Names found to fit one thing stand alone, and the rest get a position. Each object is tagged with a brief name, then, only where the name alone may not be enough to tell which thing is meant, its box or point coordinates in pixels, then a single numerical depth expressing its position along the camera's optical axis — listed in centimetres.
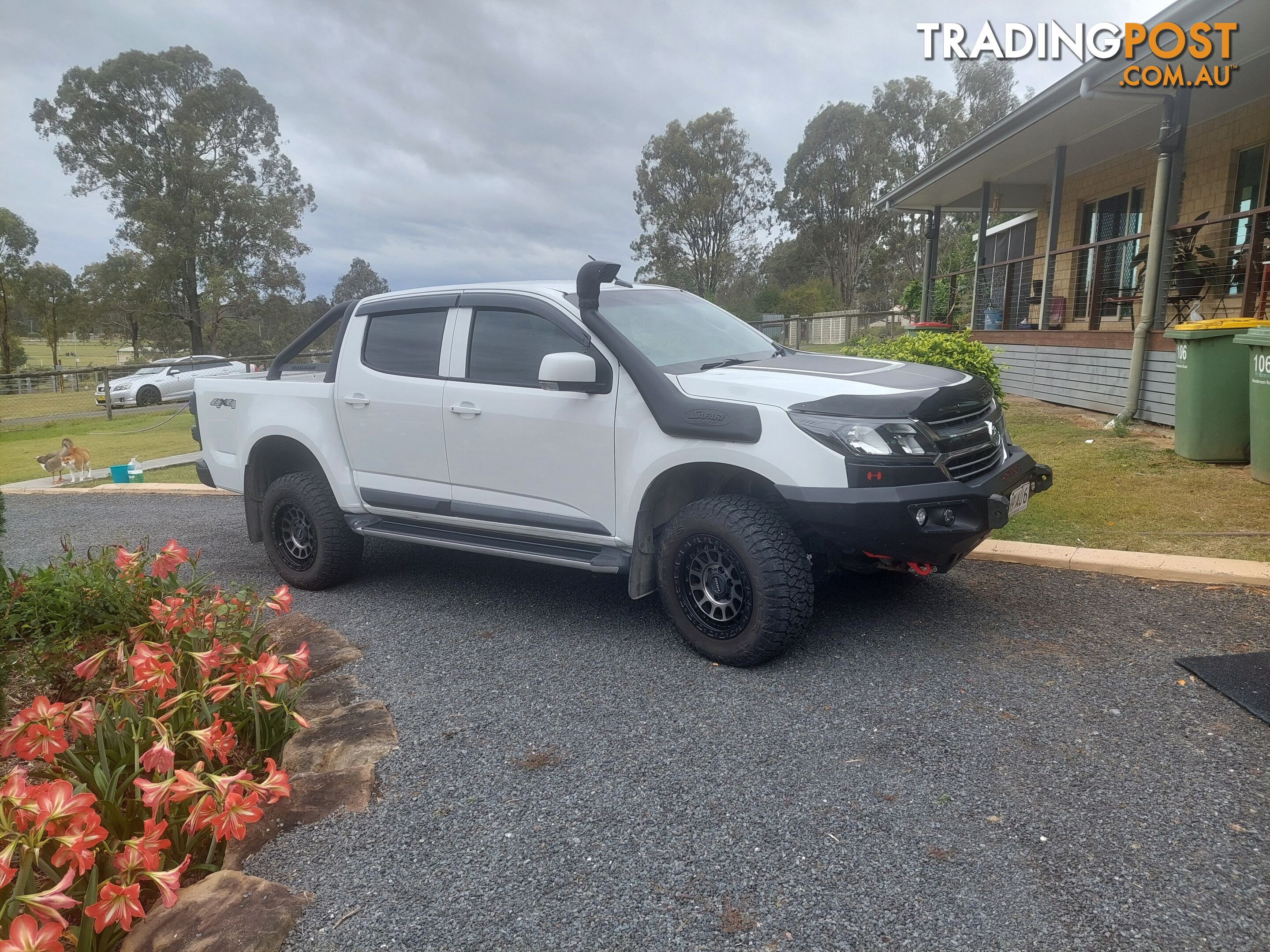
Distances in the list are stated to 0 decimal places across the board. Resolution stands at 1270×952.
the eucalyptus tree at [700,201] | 4272
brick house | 888
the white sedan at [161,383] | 2072
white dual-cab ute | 343
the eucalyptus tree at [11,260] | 2905
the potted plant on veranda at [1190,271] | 991
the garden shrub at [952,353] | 655
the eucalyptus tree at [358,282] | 4766
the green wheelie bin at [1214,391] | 676
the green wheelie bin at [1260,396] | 601
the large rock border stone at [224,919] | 210
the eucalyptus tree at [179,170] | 3603
